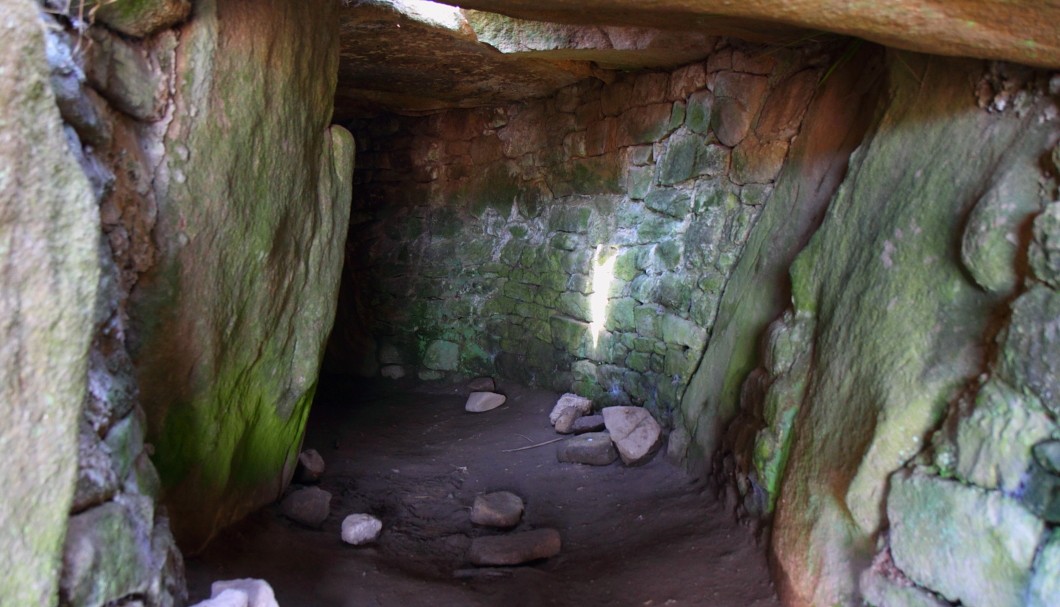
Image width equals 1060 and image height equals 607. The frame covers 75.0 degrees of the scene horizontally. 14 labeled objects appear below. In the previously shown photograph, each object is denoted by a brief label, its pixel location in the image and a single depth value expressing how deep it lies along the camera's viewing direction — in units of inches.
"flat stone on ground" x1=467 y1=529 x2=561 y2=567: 114.7
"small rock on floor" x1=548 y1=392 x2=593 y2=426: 175.0
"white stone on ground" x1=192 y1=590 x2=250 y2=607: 58.9
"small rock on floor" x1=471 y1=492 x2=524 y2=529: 130.3
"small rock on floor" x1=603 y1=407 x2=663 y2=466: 146.1
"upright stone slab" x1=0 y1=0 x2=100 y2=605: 41.2
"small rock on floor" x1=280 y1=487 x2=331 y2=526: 120.9
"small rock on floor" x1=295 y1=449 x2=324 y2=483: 139.6
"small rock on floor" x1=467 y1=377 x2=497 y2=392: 213.6
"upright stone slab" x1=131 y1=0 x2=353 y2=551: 76.9
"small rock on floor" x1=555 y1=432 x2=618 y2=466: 152.1
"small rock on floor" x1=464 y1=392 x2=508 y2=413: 200.7
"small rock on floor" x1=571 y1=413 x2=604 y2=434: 164.9
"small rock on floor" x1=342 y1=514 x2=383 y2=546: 118.9
